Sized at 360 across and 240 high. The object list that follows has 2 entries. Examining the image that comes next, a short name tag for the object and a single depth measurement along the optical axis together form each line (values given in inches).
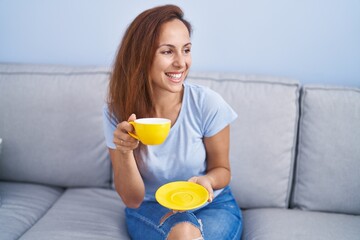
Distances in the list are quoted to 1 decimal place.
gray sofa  58.8
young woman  50.3
